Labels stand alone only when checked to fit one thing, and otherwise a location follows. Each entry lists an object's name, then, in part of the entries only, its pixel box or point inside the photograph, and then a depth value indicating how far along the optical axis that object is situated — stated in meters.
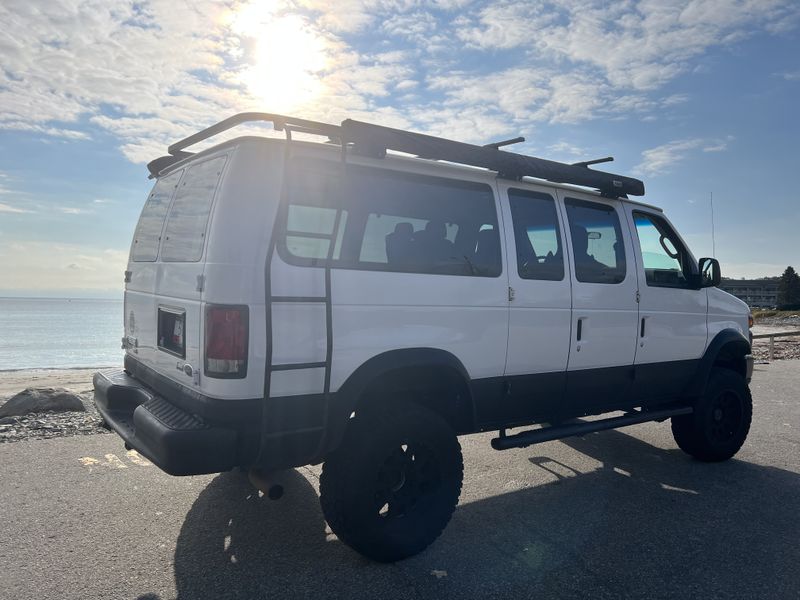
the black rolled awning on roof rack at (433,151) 3.19
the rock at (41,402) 6.70
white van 2.95
